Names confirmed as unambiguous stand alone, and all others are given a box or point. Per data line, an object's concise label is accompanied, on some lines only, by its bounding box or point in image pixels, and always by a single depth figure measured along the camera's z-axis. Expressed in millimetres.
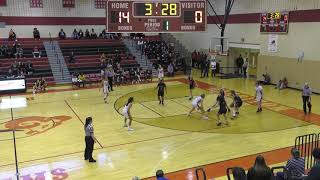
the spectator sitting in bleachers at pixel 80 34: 35625
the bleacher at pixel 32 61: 28847
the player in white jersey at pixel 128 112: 15285
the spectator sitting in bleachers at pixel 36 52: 31611
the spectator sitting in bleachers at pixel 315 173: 6508
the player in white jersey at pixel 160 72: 27641
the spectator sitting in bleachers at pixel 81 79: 27516
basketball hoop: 29481
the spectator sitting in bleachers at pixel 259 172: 6574
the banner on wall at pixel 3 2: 32528
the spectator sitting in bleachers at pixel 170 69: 32156
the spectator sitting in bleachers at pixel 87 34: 35678
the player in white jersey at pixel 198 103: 16816
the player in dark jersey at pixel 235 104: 17384
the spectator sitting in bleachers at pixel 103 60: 31516
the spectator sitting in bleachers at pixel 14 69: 28016
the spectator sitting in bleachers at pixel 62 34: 35188
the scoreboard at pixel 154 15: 17922
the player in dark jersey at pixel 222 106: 15992
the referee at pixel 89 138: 11922
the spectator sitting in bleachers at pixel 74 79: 27536
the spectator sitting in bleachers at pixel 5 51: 30281
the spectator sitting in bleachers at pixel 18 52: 30575
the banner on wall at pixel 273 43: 27047
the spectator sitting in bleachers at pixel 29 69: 28766
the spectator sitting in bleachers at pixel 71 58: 31594
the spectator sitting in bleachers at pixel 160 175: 7223
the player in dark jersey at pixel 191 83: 21531
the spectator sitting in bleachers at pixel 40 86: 26312
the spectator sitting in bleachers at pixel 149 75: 30016
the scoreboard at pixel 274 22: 25864
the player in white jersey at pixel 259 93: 18250
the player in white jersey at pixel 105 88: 21438
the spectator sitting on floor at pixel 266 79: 27703
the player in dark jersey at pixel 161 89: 20109
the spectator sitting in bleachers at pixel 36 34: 33906
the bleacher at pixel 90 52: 31516
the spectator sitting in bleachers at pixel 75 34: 35562
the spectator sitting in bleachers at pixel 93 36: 35750
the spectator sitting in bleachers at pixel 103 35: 36488
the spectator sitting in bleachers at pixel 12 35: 32781
